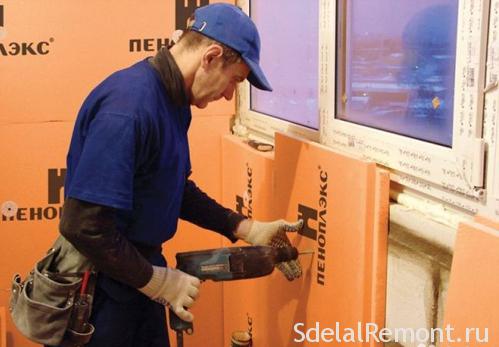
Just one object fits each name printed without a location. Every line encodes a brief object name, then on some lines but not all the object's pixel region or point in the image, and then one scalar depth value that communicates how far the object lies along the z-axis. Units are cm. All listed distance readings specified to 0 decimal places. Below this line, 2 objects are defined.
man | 143
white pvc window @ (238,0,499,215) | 123
